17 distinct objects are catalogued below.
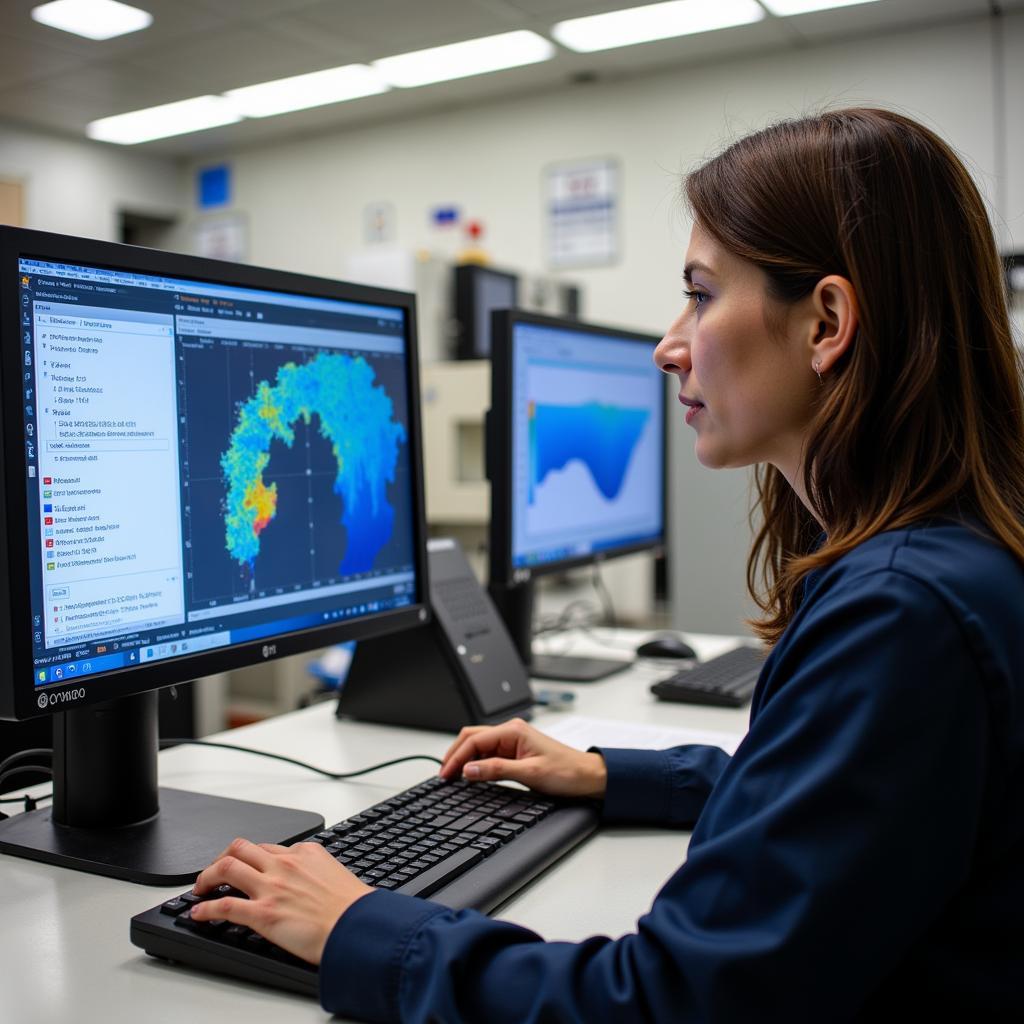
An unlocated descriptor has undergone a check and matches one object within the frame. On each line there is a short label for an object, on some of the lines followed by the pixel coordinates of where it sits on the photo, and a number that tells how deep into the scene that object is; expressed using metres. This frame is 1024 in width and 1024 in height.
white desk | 0.60
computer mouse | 1.65
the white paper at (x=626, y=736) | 1.14
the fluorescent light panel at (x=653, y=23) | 3.83
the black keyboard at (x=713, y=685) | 1.35
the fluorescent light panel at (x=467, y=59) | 4.19
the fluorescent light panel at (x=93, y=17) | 3.91
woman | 0.50
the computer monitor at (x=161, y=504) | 0.71
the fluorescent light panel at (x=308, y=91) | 4.64
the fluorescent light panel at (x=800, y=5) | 3.75
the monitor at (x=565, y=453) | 1.38
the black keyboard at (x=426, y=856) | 0.63
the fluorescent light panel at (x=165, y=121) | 5.12
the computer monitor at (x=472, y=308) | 3.44
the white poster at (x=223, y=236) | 5.99
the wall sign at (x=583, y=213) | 4.70
